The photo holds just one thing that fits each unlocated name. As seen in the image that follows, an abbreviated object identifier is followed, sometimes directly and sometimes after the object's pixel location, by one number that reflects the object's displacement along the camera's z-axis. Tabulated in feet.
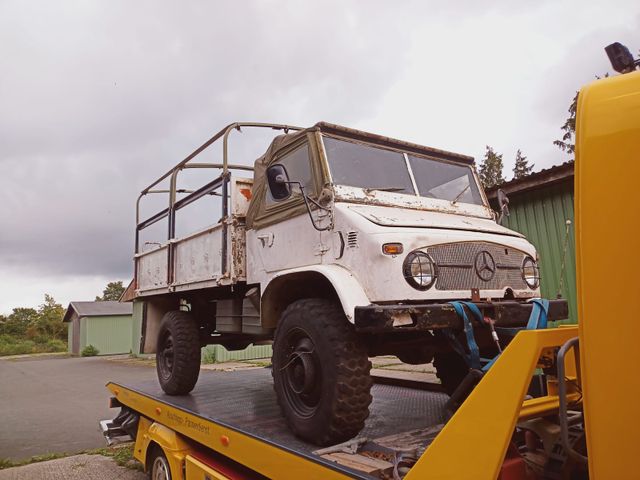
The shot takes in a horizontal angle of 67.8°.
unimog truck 10.02
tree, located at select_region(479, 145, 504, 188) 94.32
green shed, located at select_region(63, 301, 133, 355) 111.96
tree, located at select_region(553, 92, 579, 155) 58.85
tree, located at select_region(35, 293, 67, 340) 168.66
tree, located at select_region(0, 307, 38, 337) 170.30
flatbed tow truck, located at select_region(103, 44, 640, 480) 4.81
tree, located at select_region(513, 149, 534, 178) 103.35
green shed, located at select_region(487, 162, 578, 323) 25.85
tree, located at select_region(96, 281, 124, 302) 239.13
